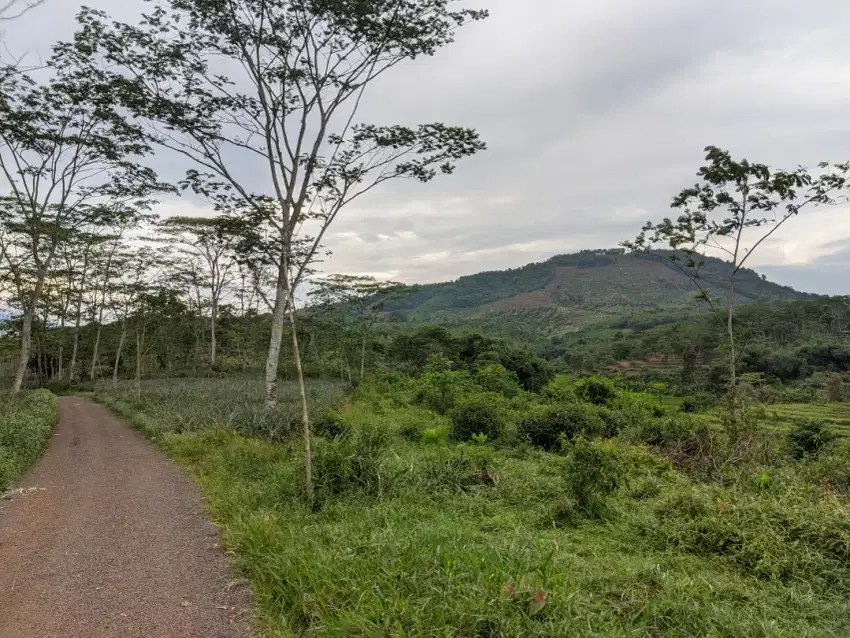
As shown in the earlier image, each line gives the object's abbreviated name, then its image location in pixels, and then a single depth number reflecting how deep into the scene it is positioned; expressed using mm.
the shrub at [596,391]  20078
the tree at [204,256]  24531
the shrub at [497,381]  24436
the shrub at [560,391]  19647
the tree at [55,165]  12516
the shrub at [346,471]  6230
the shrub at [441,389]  19781
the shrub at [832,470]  8008
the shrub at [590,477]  6145
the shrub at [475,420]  12703
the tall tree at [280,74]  10375
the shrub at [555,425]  12289
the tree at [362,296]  28594
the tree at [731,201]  10359
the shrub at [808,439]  11211
